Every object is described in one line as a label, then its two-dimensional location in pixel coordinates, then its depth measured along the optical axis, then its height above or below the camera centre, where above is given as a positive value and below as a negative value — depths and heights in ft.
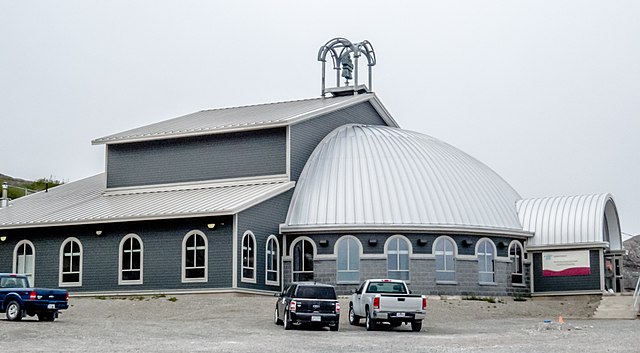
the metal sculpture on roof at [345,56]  179.83 +38.73
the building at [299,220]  137.18 +6.99
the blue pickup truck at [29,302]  100.42 -3.17
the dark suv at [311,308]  98.68 -3.78
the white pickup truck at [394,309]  100.22 -3.96
